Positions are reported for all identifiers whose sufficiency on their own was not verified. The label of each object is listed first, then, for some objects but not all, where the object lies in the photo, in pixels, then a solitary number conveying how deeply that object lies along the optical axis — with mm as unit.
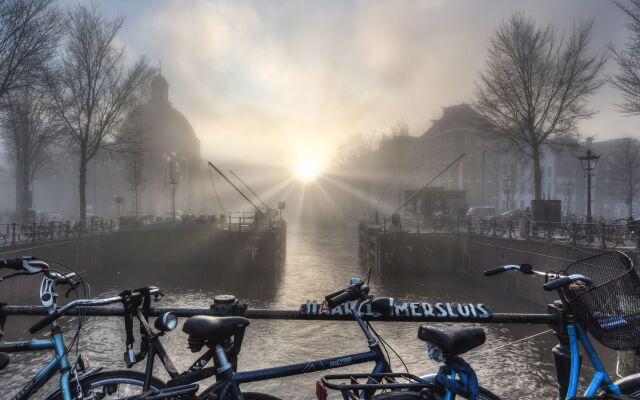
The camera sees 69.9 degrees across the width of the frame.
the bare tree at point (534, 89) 25531
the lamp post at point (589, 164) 20656
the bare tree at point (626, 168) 44812
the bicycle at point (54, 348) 2709
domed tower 66750
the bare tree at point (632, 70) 16578
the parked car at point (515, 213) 38341
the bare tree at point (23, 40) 19016
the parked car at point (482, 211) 45988
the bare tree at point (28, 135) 27219
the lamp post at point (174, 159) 72175
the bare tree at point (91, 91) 28516
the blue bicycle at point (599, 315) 2754
